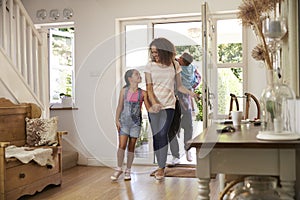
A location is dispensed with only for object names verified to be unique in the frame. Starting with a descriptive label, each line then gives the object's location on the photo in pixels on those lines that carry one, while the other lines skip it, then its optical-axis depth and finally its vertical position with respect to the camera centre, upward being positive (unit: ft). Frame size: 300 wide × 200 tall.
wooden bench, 10.31 -1.94
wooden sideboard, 5.03 -0.83
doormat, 14.11 -2.86
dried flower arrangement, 7.43 +1.96
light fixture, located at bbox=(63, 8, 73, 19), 16.87 +4.21
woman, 13.37 +0.25
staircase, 13.52 +1.75
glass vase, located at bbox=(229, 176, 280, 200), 4.98 -1.27
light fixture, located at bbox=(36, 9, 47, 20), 17.24 +4.28
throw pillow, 12.83 -1.06
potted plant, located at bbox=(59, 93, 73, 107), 17.42 +0.07
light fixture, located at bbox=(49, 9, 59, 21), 17.04 +4.20
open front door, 12.42 +1.09
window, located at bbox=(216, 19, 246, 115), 15.15 +1.71
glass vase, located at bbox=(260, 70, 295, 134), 5.50 -0.11
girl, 13.66 -0.55
